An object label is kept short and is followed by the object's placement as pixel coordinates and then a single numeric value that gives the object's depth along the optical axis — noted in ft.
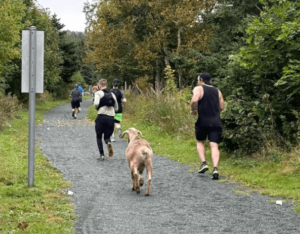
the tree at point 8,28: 66.64
